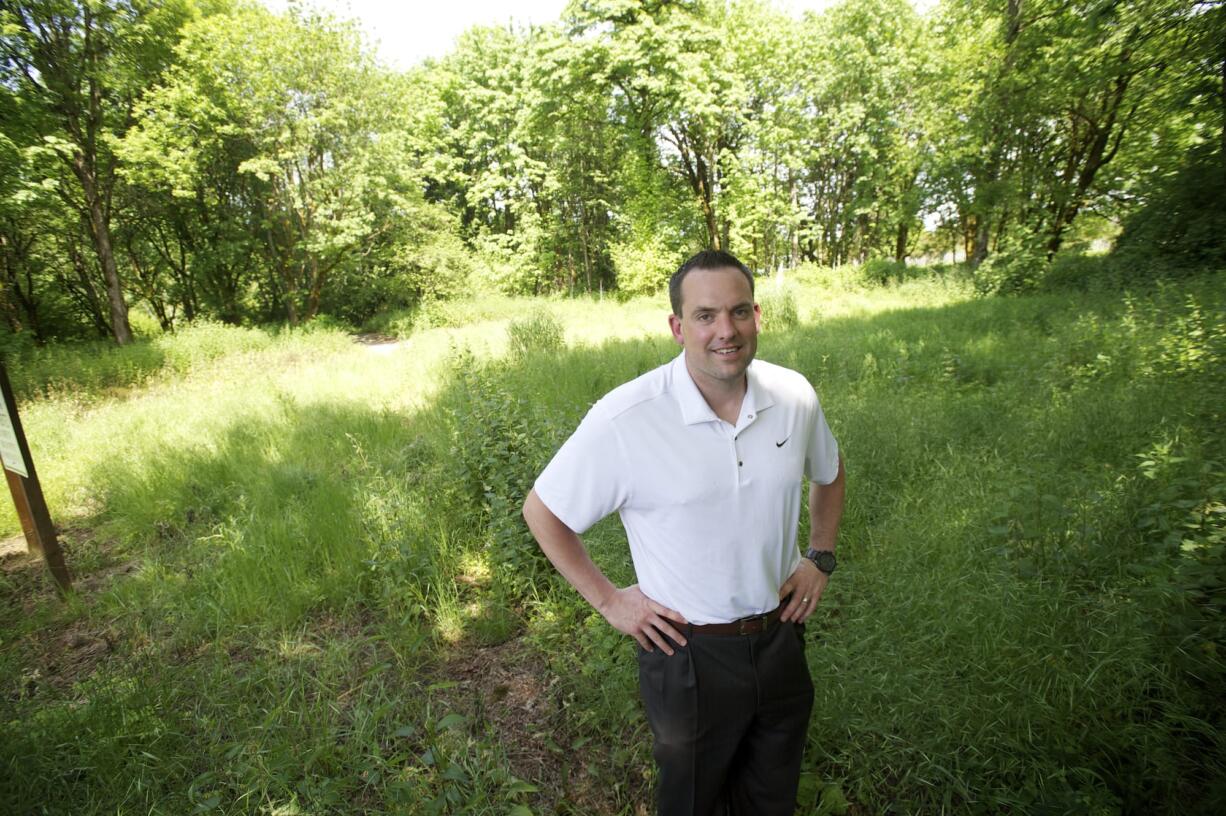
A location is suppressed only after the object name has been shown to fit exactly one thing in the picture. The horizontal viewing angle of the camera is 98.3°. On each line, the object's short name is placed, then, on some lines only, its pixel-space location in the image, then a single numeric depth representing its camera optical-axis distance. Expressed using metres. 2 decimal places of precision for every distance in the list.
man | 1.59
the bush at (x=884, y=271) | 19.17
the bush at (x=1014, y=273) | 13.04
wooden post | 3.89
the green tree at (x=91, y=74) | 11.70
